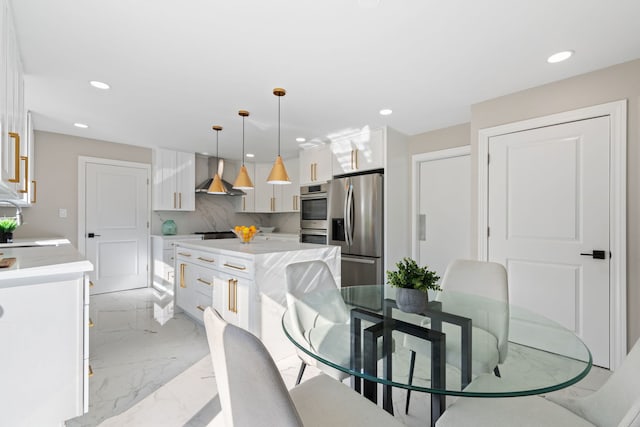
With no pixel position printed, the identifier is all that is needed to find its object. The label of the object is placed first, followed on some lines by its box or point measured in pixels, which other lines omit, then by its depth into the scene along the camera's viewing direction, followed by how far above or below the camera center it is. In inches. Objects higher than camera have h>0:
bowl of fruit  118.7 -7.6
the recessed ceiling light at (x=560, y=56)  79.6 +43.1
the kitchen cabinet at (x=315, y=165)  168.7 +28.8
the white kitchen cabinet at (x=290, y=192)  210.1 +15.8
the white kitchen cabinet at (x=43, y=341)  48.8 -22.3
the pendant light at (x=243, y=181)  121.1 +13.3
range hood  193.9 +20.3
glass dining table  38.2 -20.9
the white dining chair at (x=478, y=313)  45.3 -19.9
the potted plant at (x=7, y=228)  107.5 -5.7
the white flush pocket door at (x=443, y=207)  141.4 +3.8
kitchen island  91.2 -22.2
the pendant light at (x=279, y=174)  109.0 +14.6
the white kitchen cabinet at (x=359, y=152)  145.4 +31.9
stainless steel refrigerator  144.3 -5.6
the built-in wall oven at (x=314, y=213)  168.7 +0.7
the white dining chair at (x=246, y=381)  24.8 -14.3
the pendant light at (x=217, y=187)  133.6 +12.1
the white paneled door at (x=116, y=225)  165.8 -7.0
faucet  93.2 -0.5
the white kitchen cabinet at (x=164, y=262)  173.9 -28.5
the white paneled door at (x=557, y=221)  89.4 -1.9
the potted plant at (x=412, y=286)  53.0 -12.8
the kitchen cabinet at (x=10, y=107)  52.5 +21.8
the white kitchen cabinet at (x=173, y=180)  185.0 +21.2
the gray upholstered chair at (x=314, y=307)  55.6 -20.7
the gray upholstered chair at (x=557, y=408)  37.7 -27.1
